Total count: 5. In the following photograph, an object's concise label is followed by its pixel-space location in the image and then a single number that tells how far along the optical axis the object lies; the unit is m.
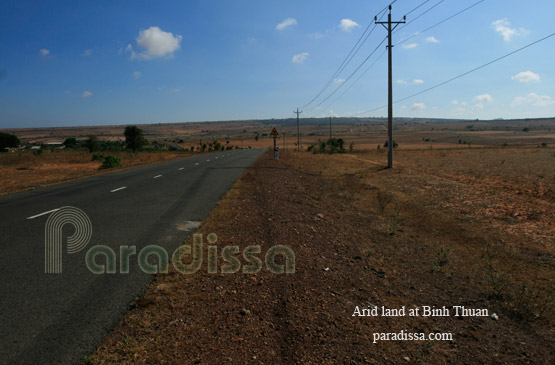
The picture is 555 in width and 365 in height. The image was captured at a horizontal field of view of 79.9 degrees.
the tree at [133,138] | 65.88
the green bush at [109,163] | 29.23
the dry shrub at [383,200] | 12.28
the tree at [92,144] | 59.80
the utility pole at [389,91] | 23.83
